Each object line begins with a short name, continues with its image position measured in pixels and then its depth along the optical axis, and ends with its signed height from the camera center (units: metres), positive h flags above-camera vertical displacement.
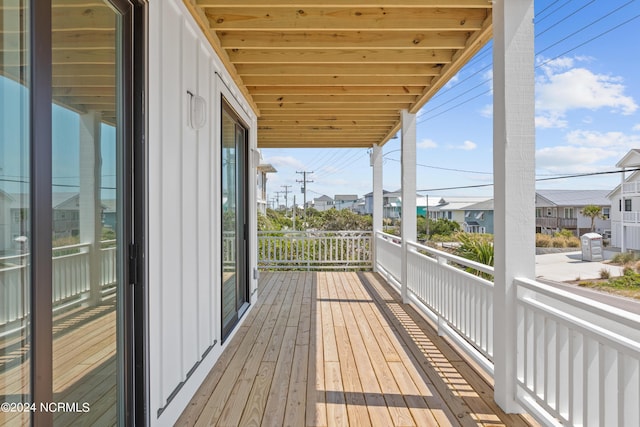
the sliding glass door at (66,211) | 0.95 +0.01
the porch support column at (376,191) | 6.66 +0.42
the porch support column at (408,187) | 4.50 +0.33
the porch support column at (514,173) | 2.03 +0.23
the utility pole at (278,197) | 35.29 +1.56
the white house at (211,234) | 1.06 -0.11
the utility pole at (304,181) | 27.00 +2.47
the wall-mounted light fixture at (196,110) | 2.26 +0.67
